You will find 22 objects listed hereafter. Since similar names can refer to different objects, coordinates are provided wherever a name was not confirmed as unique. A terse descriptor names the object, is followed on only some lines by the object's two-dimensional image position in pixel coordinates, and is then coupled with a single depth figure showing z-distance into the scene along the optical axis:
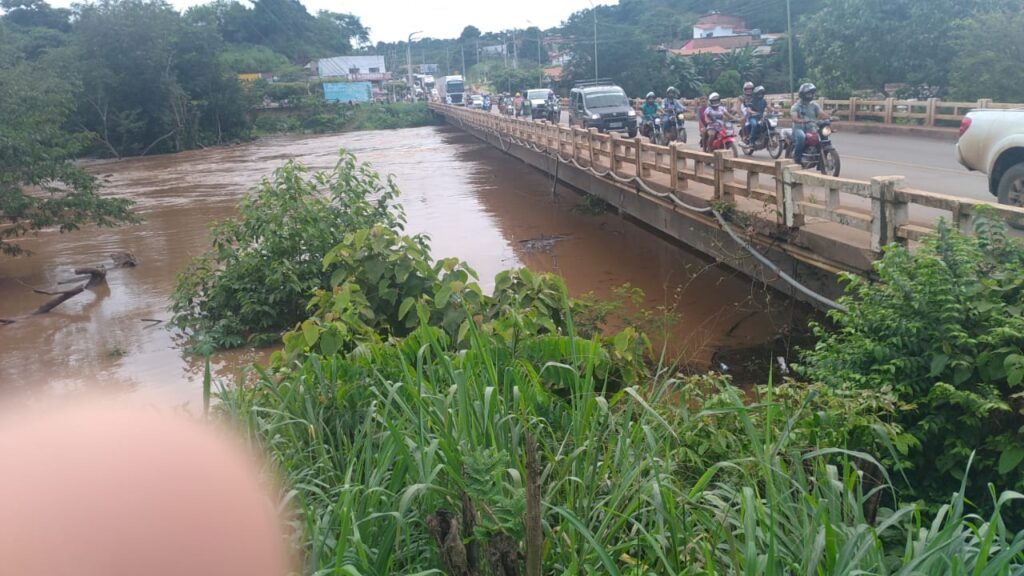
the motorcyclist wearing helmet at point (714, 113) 15.96
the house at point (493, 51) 115.39
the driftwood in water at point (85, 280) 12.73
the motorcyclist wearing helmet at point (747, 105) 15.48
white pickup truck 7.72
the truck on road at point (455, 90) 67.69
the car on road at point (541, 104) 35.91
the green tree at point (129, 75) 50.06
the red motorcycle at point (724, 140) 15.35
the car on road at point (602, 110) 24.66
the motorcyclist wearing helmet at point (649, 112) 20.23
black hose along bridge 6.62
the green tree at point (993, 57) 19.75
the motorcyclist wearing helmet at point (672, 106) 19.64
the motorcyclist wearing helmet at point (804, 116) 11.94
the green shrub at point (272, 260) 9.45
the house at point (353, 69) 93.25
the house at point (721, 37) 56.19
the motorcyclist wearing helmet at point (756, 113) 15.29
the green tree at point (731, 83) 42.66
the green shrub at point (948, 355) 4.00
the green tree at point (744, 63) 43.44
